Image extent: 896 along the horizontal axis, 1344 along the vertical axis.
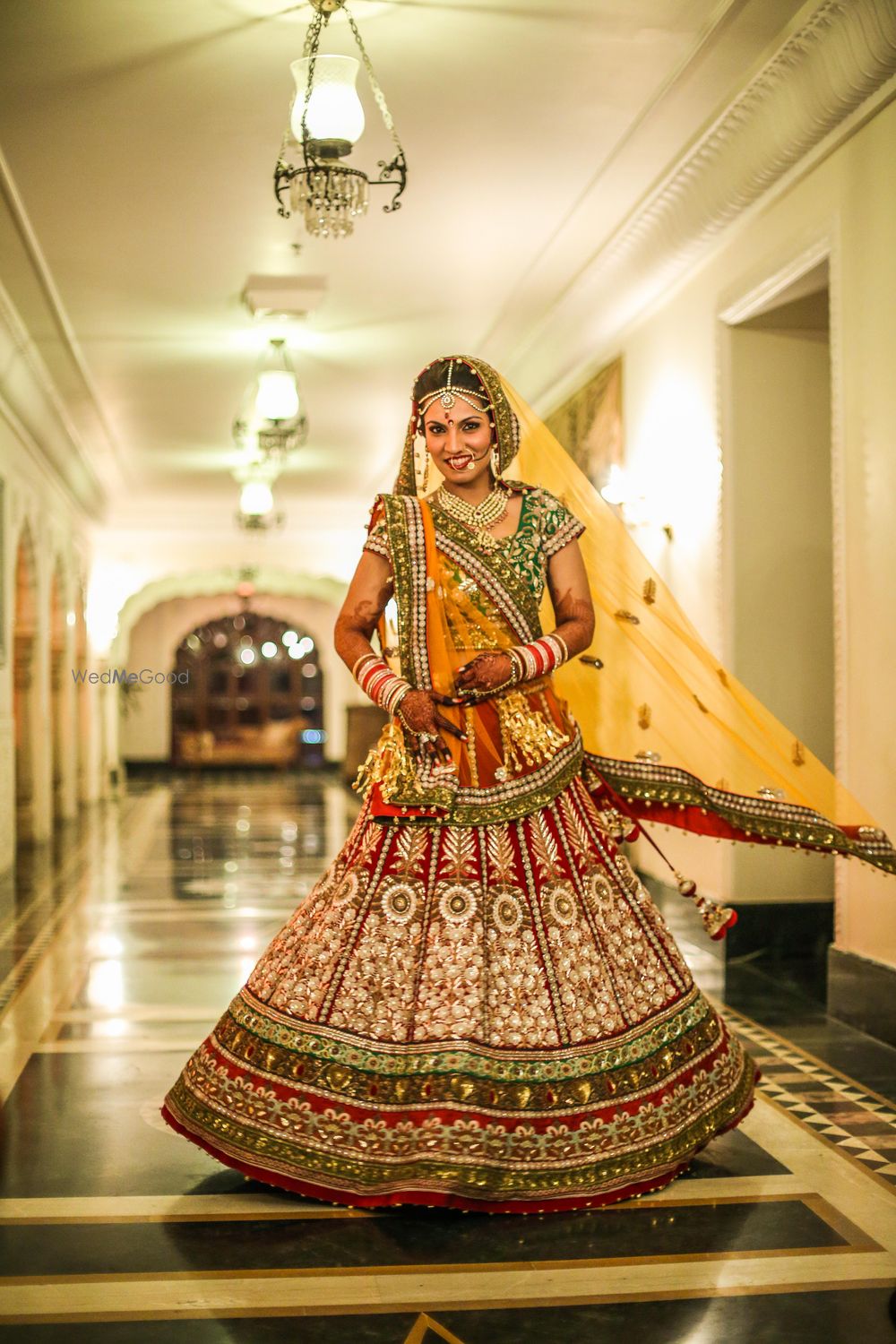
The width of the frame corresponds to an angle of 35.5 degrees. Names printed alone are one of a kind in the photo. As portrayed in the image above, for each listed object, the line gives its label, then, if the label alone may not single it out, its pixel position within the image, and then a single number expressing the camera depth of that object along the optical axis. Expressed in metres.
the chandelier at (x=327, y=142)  4.66
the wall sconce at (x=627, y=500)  8.13
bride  3.09
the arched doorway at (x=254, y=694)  26.02
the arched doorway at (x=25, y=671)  12.14
